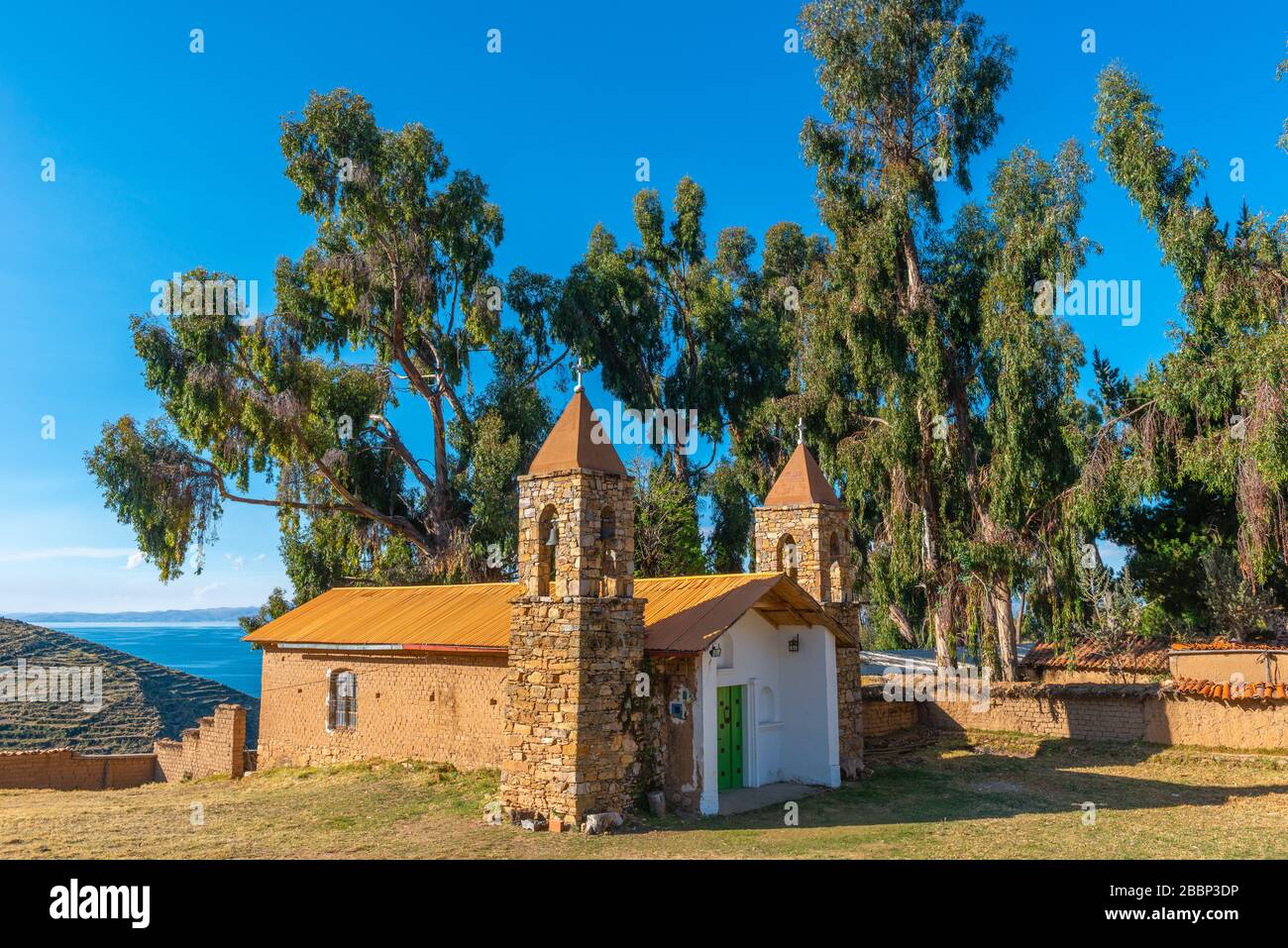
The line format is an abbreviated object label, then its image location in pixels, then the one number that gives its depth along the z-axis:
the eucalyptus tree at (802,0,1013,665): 27.66
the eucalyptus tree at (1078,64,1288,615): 21.86
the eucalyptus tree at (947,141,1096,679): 24.84
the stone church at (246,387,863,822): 14.70
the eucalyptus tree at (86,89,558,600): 30.44
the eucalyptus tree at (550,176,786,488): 36.84
